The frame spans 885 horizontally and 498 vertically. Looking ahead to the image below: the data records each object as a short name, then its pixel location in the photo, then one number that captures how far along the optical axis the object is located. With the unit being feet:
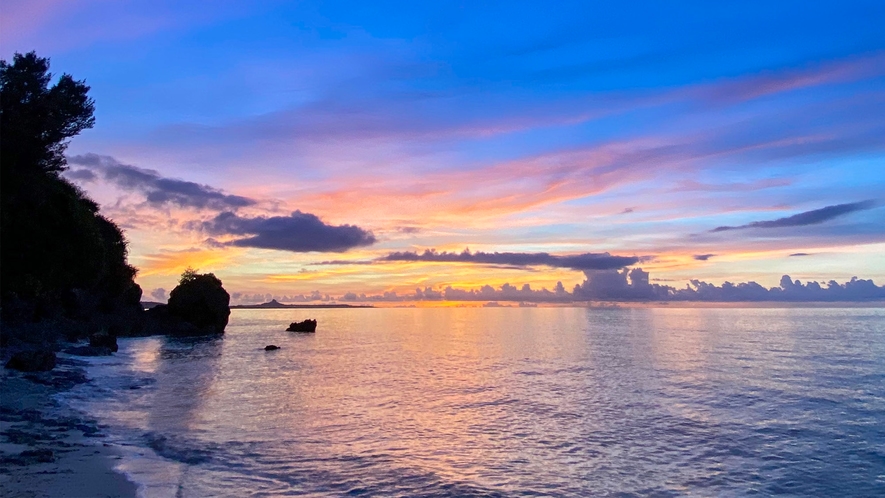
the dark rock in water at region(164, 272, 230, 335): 310.24
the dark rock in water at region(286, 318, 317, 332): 369.71
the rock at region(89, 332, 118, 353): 169.78
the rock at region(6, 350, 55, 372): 96.75
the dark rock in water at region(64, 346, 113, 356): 148.23
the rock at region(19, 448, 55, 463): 46.68
